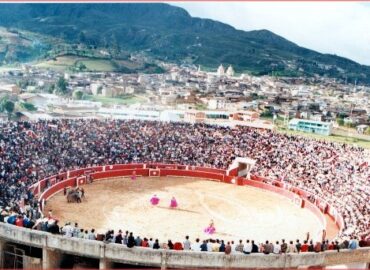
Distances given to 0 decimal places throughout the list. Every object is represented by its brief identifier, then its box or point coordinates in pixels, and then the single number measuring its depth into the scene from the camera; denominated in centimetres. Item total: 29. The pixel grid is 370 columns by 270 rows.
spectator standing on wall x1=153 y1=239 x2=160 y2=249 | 2019
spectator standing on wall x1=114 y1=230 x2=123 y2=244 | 2050
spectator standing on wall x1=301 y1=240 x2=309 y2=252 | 2117
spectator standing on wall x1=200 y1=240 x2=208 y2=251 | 2044
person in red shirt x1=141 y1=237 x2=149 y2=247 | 2055
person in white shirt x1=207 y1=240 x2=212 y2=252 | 2052
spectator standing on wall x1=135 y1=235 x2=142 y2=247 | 2045
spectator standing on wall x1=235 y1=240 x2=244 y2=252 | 2036
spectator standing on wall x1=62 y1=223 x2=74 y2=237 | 2080
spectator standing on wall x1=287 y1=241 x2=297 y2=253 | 2114
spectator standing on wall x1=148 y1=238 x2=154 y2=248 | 2048
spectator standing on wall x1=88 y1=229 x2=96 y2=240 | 2073
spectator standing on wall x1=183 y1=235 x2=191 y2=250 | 2062
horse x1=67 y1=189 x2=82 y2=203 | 3119
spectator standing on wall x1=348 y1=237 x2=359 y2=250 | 2130
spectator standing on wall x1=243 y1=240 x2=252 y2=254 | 2028
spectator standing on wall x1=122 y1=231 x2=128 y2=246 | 2034
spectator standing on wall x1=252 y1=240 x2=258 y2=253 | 2059
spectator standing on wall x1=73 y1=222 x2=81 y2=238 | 2083
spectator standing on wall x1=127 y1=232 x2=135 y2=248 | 2008
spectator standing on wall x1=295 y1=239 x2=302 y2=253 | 2080
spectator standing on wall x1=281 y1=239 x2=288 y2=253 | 2069
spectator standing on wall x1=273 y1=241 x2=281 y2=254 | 2058
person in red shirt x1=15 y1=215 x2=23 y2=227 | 2128
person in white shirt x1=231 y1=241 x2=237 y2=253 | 2052
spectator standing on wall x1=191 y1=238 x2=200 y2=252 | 2061
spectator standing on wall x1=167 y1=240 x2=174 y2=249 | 2046
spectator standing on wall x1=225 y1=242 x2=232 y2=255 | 2002
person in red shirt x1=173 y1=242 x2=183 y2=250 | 2055
